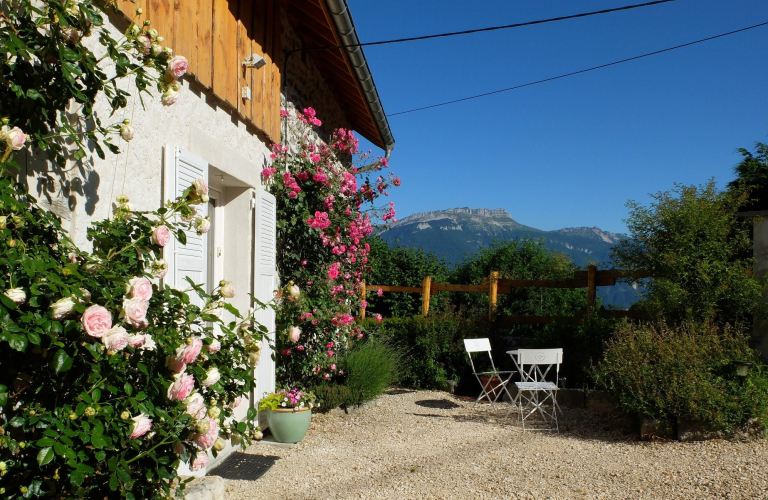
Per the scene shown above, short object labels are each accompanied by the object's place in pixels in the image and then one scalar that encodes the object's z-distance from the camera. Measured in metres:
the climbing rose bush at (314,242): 5.62
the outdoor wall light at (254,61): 4.51
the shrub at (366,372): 6.29
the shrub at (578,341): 6.94
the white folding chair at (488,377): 7.02
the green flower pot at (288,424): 4.78
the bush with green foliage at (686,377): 4.96
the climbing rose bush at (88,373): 1.62
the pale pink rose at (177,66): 2.37
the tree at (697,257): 6.08
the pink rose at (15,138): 1.85
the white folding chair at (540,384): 5.95
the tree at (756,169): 15.07
